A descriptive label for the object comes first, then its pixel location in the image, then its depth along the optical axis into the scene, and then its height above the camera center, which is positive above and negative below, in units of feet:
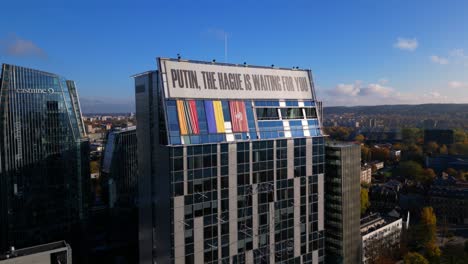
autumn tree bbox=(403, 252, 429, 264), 209.57 -85.57
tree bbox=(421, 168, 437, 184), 443.32 -78.95
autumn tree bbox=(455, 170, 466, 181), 435.12 -77.59
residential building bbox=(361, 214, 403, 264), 229.04 -83.84
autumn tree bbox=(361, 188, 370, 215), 328.29 -80.80
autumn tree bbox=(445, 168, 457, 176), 463.83 -76.41
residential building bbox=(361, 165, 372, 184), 462.64 -78.26
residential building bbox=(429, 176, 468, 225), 347.15 -87.50
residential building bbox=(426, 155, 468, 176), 493.40 -69.61
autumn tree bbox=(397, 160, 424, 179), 464.20 -74.19
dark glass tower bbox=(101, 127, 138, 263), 294.87 -57.82
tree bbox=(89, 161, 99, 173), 494.91 -68.08
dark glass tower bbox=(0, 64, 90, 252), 245.04 -30.35
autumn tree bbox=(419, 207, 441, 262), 233.14 -87.35
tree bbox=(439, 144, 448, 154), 613.93 -63.42
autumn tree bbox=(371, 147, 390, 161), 610.65 -68.48
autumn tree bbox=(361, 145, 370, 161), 593.42 -66.29
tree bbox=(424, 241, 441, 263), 227.61 -90.05
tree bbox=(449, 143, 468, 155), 609.50 -63.01
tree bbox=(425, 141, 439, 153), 625.62 -60.41
